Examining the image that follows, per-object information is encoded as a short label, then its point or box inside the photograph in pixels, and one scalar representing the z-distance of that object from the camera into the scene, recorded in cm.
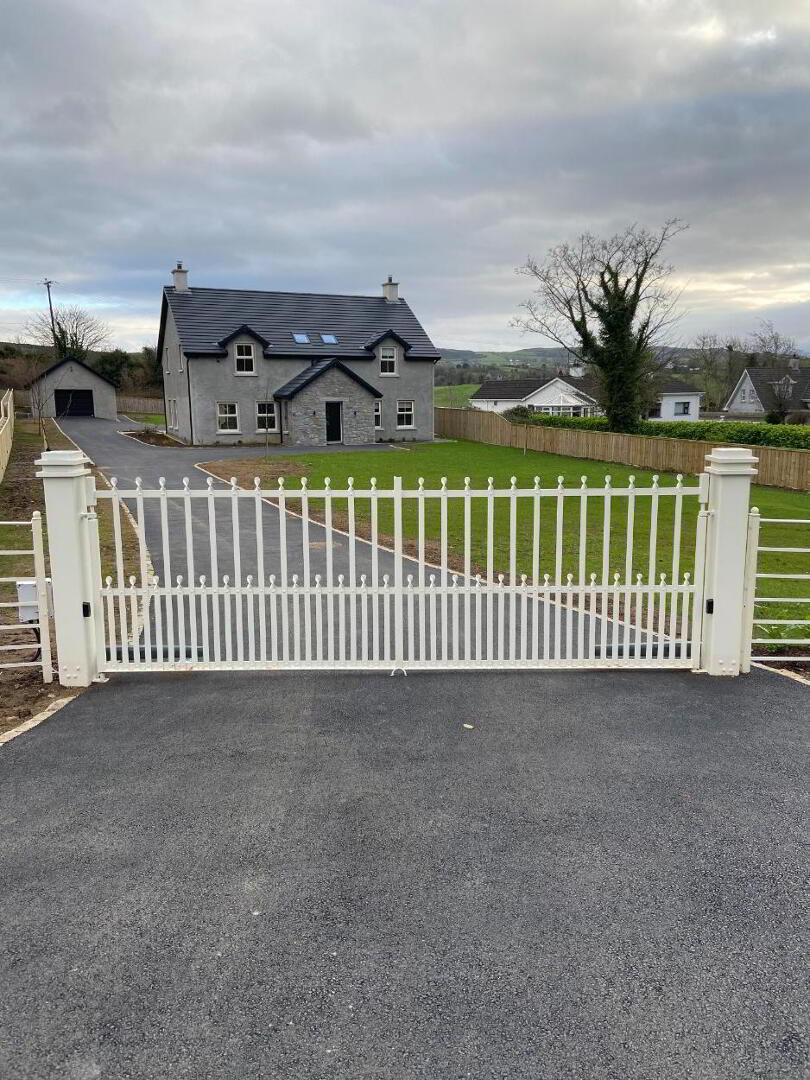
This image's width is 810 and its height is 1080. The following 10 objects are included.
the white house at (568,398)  6500
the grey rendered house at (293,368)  3881
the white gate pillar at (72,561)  624
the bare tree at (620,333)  3706
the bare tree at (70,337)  6644
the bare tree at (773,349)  7481
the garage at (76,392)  5591
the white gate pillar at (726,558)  645
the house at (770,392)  5859
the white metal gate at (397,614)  641
